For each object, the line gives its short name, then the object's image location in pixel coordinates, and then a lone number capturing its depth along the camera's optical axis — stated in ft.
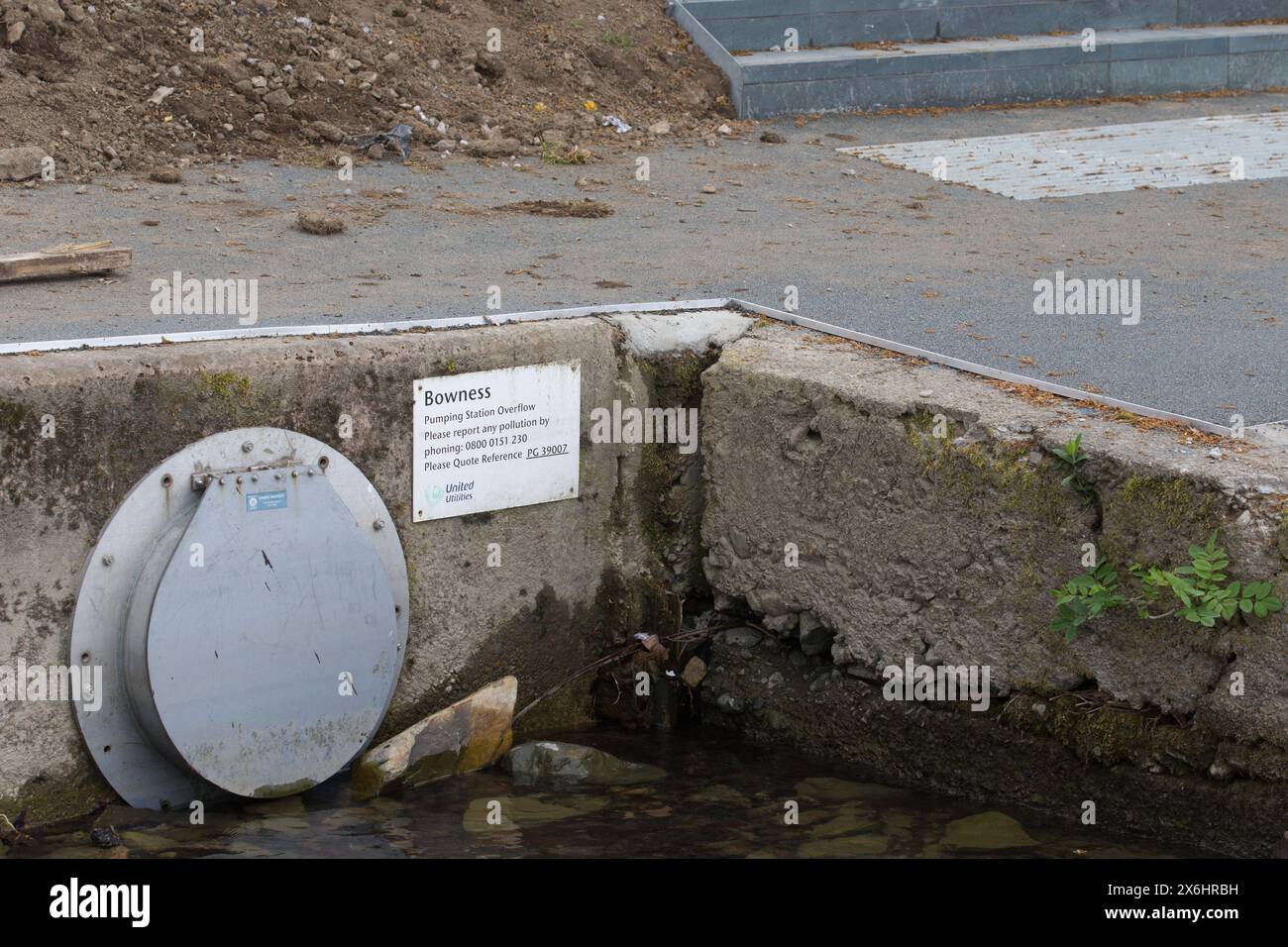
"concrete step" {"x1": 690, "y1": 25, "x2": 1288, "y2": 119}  33.81
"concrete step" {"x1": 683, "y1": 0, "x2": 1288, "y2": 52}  35.40
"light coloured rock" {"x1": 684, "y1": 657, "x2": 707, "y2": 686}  20.25
